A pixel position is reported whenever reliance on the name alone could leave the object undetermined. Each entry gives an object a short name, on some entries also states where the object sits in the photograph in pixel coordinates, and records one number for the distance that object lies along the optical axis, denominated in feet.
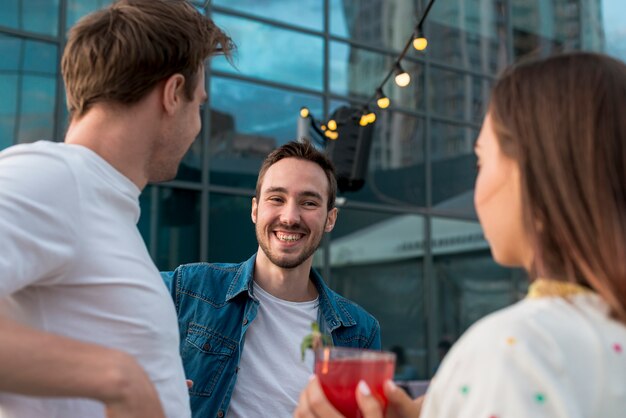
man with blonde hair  3.62
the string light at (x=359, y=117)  19.51
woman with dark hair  3.19
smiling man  8.77
